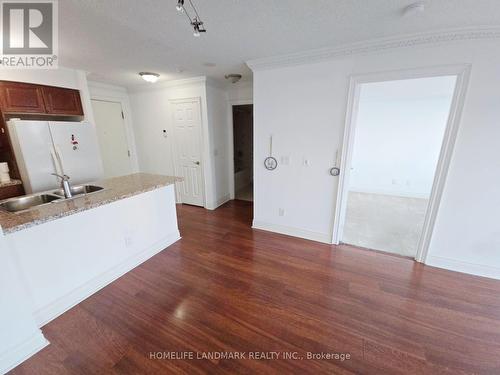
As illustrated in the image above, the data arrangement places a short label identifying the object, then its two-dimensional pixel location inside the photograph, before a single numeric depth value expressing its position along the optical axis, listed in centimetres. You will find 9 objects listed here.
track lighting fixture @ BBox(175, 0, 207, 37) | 133
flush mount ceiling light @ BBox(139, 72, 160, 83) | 311
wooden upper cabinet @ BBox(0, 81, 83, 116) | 254
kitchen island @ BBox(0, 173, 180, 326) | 157
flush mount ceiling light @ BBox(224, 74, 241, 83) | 340
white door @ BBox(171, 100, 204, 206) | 387
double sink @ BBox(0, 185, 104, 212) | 190
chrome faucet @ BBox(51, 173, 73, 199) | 202
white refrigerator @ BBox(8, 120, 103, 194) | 252
